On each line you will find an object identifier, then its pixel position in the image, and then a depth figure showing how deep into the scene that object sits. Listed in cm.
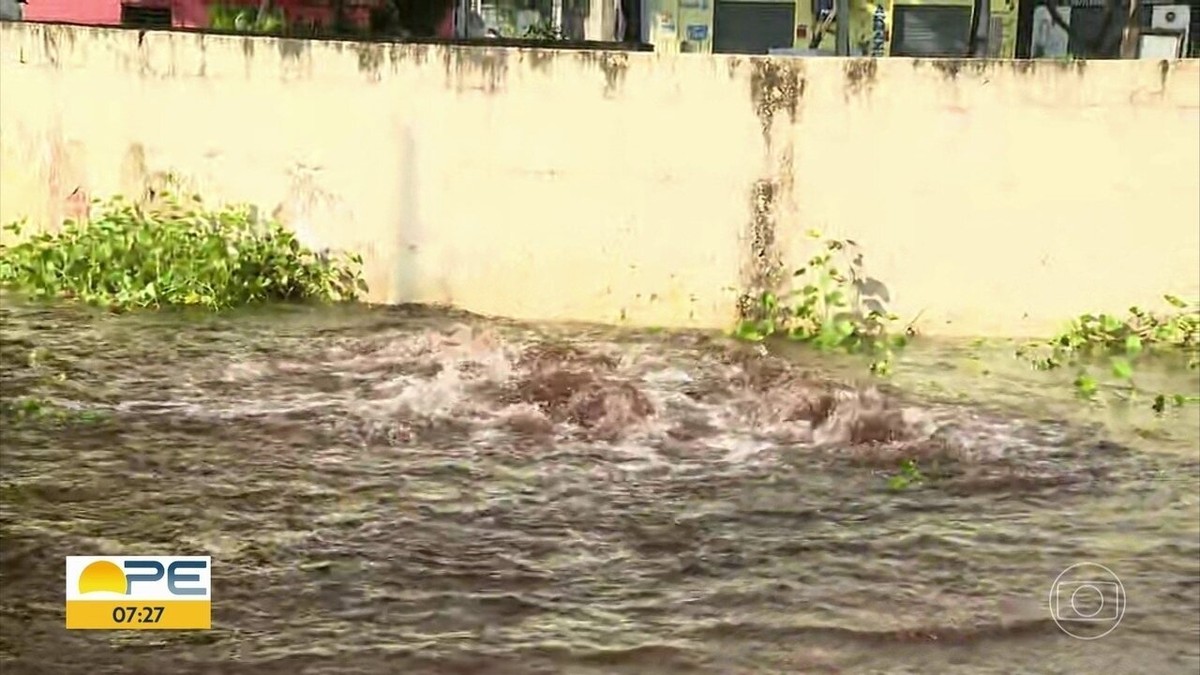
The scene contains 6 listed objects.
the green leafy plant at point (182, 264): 775
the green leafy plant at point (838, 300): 734
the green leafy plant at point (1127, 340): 705
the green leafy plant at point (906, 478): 524
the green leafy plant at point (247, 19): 1097
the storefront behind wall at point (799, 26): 1962
